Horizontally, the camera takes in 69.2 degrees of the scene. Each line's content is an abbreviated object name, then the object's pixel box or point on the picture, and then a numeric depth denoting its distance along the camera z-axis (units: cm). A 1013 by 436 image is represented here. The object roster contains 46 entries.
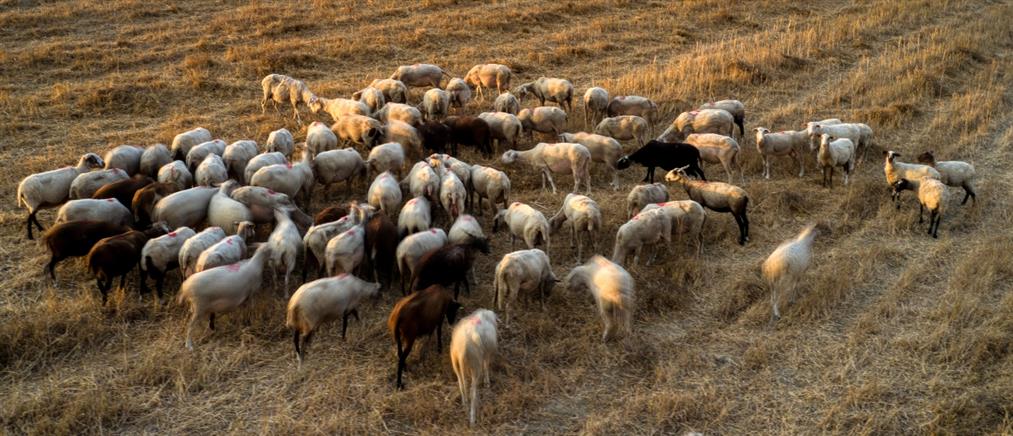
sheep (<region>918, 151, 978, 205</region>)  1044
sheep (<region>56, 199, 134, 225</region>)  884
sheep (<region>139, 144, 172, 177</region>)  1052
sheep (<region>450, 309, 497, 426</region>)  631
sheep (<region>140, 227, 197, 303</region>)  793
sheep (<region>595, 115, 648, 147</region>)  1253
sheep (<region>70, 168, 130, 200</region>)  961
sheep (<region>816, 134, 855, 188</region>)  1103
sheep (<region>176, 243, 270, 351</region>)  714
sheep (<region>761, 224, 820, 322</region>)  783
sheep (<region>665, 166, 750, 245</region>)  955
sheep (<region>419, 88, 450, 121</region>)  1351
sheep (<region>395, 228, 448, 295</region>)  818
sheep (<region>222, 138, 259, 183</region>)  1054
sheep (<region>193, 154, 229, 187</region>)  984
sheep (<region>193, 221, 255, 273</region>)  770
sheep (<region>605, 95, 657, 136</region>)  1360
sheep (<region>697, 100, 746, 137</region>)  1311
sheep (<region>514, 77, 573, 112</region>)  1434
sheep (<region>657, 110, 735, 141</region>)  1247
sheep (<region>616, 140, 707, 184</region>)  1120
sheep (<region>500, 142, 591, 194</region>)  1098
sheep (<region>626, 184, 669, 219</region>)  989
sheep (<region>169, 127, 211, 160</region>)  1100
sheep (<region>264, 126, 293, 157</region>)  1119
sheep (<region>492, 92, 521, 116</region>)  1355
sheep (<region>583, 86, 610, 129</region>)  1368
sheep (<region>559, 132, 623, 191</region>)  1152
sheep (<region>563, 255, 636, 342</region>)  740
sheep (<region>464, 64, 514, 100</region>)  1522
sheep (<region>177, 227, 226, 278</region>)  791
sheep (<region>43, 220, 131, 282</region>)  820
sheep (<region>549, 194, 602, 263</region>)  900
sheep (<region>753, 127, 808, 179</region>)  1158
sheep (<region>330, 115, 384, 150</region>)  1182
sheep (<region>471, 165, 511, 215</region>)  999
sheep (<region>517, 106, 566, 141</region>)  1283
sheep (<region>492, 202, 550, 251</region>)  882
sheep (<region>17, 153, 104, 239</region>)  942
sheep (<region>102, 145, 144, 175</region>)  1045
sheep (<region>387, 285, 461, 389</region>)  673
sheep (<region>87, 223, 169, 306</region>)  780
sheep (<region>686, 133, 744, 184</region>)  1134
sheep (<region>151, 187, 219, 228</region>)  891
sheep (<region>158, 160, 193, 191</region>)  986
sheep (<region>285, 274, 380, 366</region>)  696
